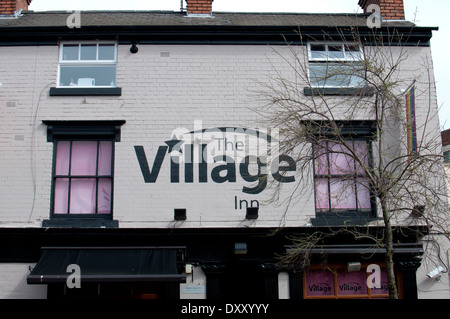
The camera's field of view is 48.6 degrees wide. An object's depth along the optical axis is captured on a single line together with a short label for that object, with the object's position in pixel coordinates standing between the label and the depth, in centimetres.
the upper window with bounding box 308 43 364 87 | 1160
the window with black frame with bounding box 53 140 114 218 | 1109
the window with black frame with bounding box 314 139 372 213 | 1118
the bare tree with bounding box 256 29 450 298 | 1068
